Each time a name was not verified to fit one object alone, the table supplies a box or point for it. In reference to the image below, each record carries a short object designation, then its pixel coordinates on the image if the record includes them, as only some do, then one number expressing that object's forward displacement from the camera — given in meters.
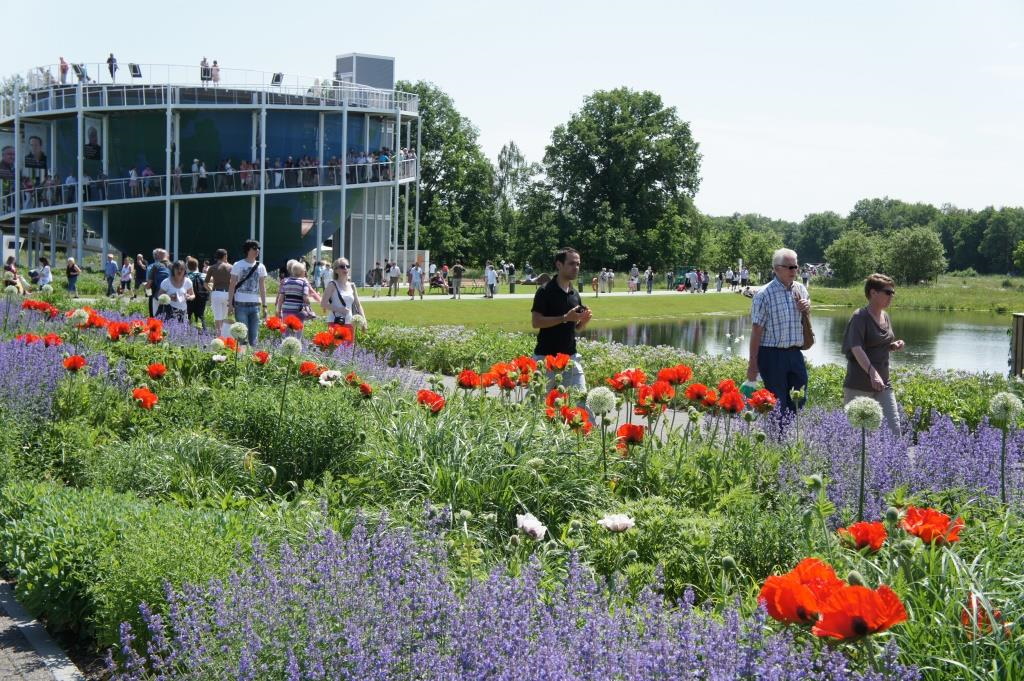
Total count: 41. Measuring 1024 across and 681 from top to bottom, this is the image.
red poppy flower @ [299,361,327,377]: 7.98
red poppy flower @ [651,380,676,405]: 6.15
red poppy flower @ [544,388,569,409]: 6.64
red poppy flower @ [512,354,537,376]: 7.10
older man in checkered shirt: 8.06
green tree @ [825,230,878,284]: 83.94
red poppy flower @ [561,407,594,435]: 5.83
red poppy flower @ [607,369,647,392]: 6.38
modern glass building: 42.38
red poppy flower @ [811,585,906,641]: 2.53
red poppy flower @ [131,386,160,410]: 6.96
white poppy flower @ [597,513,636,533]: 3.91
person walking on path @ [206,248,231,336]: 14.90
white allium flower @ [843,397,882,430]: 4.65
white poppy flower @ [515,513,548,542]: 3.85
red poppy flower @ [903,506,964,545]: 3.61
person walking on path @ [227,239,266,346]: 12.68
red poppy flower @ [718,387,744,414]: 5.93
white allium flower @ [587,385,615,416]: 5.53
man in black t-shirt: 8.28
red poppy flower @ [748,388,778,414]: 6.32
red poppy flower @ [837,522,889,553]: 3.55
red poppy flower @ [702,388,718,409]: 6.06
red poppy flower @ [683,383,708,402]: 6.11
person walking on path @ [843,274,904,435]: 7.98
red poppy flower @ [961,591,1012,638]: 3.14
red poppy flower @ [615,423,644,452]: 5.76
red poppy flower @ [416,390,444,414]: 6.47
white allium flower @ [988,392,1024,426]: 4.86
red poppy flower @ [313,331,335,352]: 8.77
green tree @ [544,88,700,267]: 66.19
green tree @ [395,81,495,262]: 66.25
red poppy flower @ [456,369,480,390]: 6.98
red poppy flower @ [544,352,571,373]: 7.37
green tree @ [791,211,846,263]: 169.00
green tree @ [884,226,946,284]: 89.38
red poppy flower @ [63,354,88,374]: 7.60
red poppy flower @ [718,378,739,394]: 6.02
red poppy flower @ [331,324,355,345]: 9.16
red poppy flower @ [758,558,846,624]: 2.62
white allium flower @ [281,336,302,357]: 7.00
